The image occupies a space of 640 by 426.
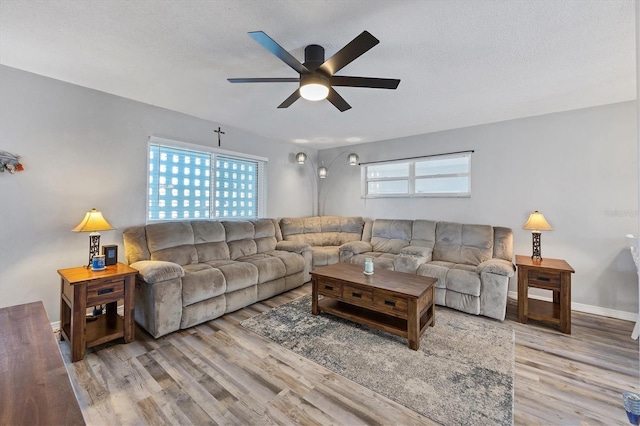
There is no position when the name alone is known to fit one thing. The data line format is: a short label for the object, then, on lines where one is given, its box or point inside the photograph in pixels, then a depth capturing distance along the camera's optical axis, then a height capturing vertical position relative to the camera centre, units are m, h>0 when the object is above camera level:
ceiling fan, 1.76 +1.05
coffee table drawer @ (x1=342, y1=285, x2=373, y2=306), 2.63 -0.83
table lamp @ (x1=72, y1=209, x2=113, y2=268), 2.48 -0.11
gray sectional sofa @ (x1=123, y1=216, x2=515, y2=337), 2.64 -0.61
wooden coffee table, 2.38 -0.83
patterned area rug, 1.73 -1.21
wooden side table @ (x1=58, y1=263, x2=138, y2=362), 2.15 -0.75
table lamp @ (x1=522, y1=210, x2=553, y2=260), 3.15 -0.15
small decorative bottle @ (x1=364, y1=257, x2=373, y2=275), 2.93 -0.59
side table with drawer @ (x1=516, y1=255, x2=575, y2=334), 2.71 -0.77
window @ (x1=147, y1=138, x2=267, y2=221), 3.50 +0.49
